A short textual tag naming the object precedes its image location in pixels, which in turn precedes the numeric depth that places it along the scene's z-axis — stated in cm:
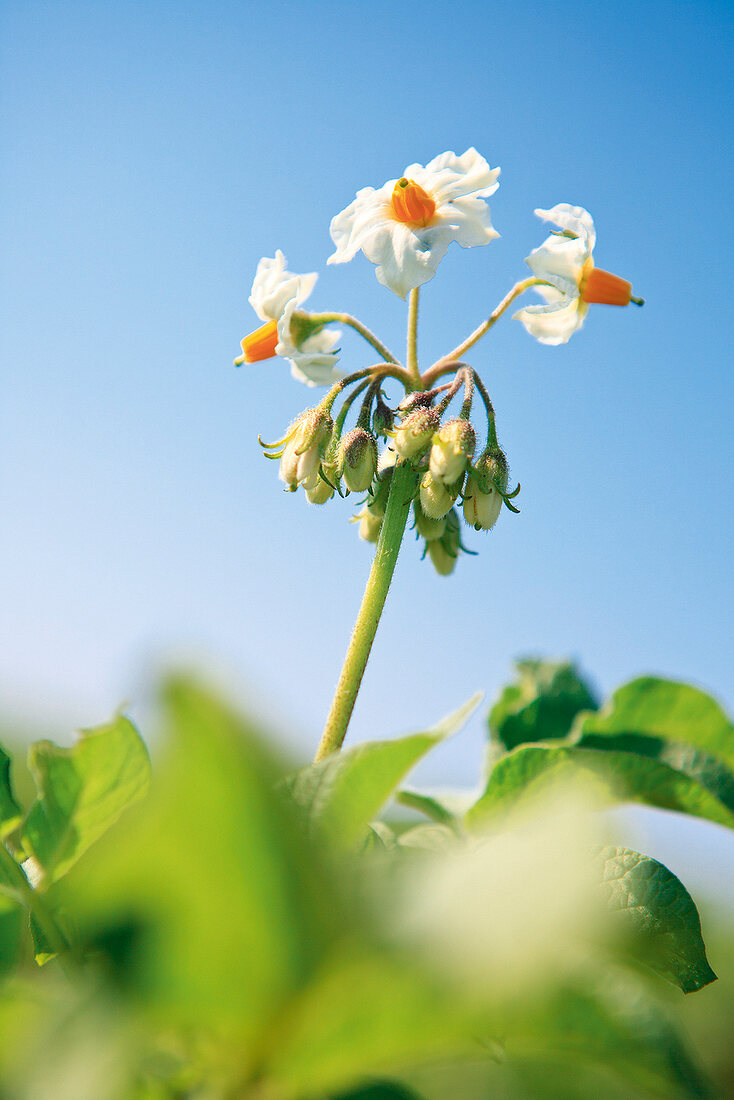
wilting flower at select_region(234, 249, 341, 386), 33
